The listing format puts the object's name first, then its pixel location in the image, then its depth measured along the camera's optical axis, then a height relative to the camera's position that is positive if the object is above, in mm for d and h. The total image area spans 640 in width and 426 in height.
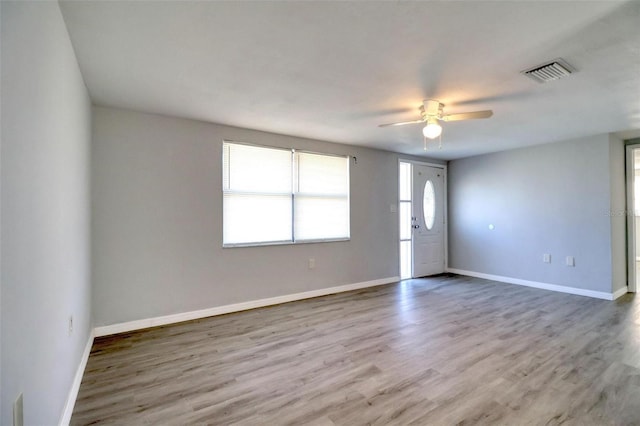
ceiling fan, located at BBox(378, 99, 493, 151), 2857 +984
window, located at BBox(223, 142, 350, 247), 3920 +291
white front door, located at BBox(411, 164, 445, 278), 5922 -111
